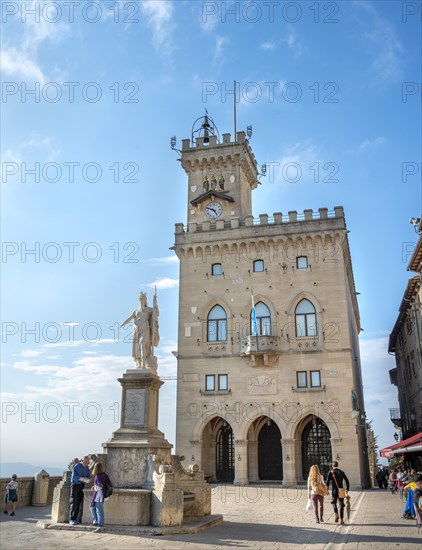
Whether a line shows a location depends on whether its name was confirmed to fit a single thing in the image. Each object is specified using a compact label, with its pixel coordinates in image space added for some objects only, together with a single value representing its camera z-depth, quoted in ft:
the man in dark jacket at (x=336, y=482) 48.93
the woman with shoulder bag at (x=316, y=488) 49.49
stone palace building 111.65
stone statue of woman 53.11
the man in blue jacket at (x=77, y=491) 43.75
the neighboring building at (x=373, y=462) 158.90
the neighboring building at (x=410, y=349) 108.50
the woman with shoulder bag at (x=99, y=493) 40.65
